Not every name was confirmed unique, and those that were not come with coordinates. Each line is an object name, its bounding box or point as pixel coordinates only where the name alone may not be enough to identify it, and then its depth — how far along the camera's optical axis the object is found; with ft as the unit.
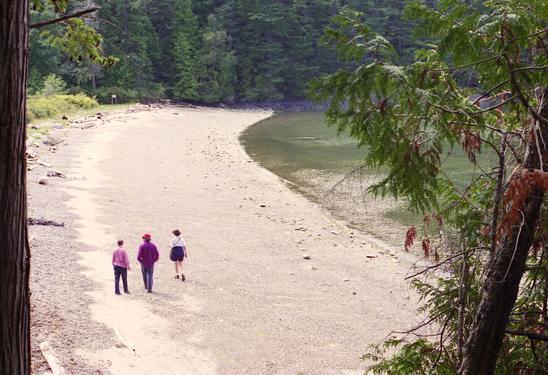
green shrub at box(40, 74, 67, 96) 152.15
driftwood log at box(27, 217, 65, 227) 53.34
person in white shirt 44.55
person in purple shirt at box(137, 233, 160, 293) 41.16
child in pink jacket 39.65
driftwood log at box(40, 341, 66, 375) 25.27
